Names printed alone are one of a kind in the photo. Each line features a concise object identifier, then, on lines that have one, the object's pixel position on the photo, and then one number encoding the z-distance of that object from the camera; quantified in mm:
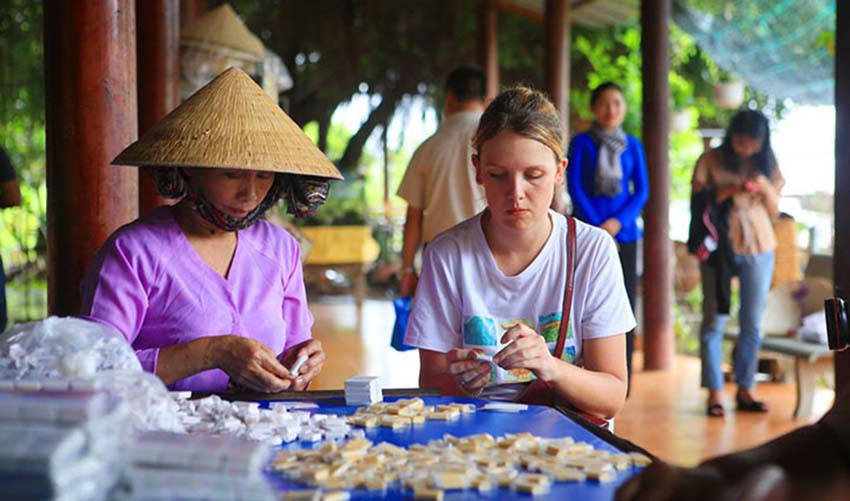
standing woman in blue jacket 5641
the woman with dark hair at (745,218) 5637
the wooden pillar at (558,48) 8438
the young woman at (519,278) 2328
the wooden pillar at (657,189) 7359
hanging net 7387
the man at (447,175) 4734
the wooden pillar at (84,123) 3012
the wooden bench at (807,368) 5746
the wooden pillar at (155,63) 5430
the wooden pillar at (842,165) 3506
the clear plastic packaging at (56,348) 1571
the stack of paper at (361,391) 2057
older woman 2184
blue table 1710
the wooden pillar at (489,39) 11133
